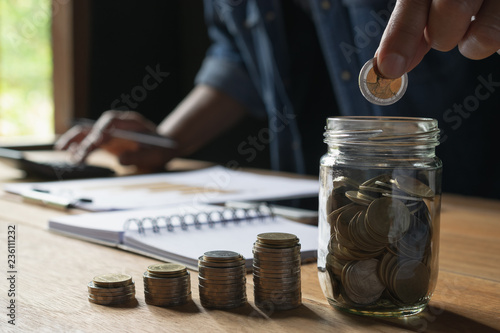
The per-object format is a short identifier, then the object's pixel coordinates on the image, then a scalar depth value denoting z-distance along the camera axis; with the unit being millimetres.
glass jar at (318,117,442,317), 690
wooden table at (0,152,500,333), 690
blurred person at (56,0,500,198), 1478
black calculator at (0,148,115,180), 1340
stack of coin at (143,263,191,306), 718
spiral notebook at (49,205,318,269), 816
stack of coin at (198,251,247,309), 714
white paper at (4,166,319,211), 1021
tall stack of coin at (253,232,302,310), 713
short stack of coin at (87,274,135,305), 718
